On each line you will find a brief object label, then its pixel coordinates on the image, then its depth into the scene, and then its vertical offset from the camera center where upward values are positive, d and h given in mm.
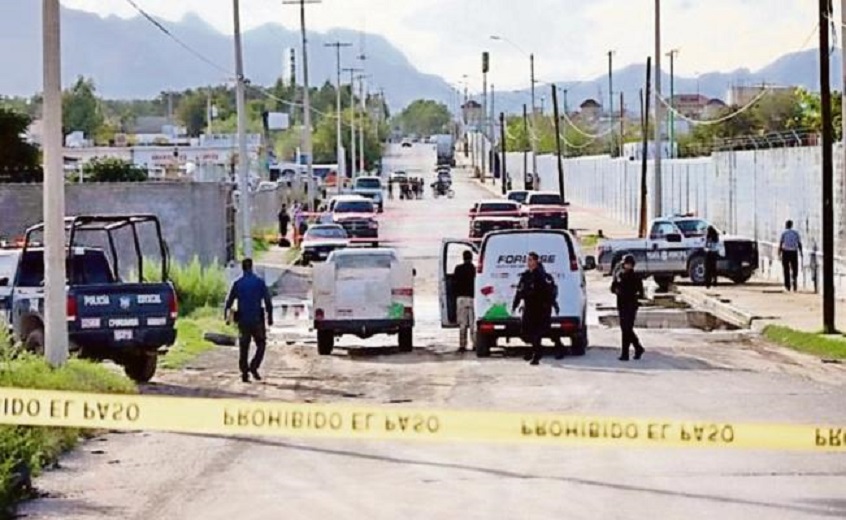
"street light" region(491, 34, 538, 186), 101838 +6242
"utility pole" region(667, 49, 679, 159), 89438 +6057
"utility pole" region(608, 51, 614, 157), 108612 +10829
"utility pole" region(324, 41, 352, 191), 107500 +7396
